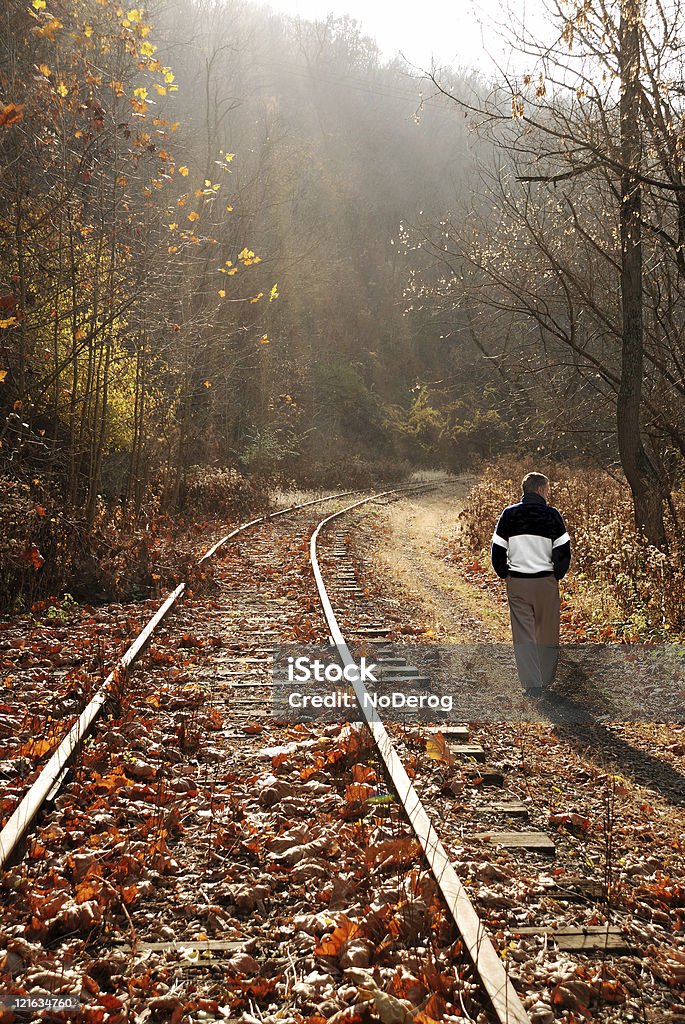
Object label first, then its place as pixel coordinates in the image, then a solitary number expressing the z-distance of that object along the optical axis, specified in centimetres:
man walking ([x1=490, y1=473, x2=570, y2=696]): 782
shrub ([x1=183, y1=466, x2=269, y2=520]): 2369
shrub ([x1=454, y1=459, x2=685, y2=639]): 1055
